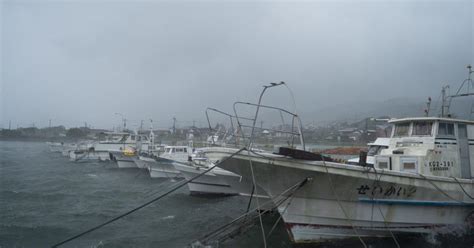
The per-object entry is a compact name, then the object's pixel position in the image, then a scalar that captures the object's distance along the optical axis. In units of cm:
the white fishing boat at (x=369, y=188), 929
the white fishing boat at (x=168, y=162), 2676
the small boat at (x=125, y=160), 3624
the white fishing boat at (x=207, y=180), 1823
